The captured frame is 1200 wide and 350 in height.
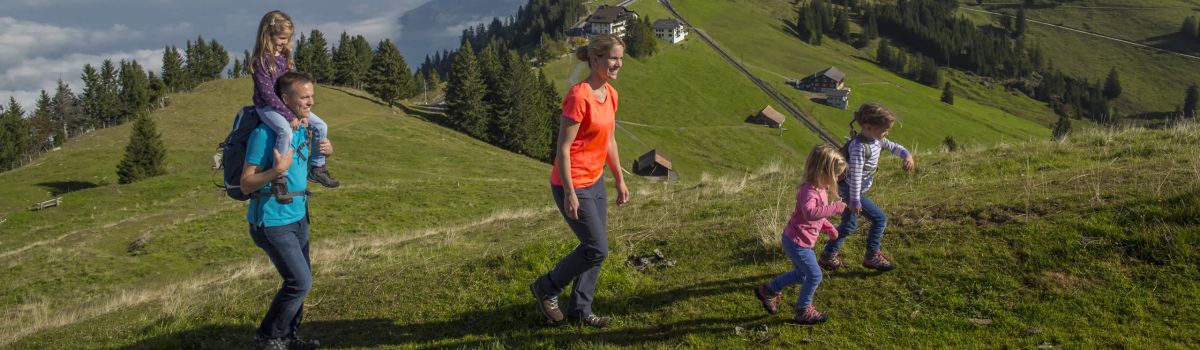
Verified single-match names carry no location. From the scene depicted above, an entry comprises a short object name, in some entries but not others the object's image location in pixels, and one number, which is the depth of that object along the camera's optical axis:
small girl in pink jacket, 6.65
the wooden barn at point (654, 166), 85.00
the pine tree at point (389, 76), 85.00
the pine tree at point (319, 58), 106.69
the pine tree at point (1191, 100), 155.38
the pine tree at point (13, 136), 87.50
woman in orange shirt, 6.34
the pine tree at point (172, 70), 105.25
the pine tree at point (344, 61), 109.94
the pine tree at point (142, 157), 50.47
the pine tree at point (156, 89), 101.16
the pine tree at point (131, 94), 102.25
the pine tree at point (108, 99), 101.19
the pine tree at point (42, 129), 108.06
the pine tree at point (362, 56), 119.62
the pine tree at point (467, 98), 78.38
